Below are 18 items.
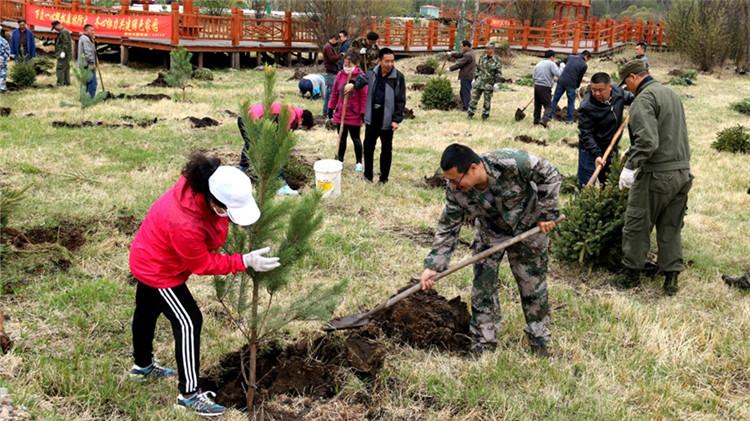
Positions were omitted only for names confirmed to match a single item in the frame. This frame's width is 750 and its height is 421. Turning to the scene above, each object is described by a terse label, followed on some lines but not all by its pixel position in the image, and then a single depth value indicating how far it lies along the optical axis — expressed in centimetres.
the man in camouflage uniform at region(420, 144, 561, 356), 363
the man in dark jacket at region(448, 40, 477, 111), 1379
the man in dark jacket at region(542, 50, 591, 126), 1254
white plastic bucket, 716
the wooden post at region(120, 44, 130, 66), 2089
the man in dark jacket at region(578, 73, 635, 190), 654
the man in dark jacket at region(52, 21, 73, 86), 1505
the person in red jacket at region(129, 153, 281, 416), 291
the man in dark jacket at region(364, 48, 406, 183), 753
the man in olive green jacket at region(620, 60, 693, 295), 483
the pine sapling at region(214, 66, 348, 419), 317
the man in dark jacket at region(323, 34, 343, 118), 1255
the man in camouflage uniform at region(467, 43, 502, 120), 1277
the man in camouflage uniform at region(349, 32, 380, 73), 1211
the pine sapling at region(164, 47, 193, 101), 1313
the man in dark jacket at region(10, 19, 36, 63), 1650
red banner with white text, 2017
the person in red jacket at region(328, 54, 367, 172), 799
